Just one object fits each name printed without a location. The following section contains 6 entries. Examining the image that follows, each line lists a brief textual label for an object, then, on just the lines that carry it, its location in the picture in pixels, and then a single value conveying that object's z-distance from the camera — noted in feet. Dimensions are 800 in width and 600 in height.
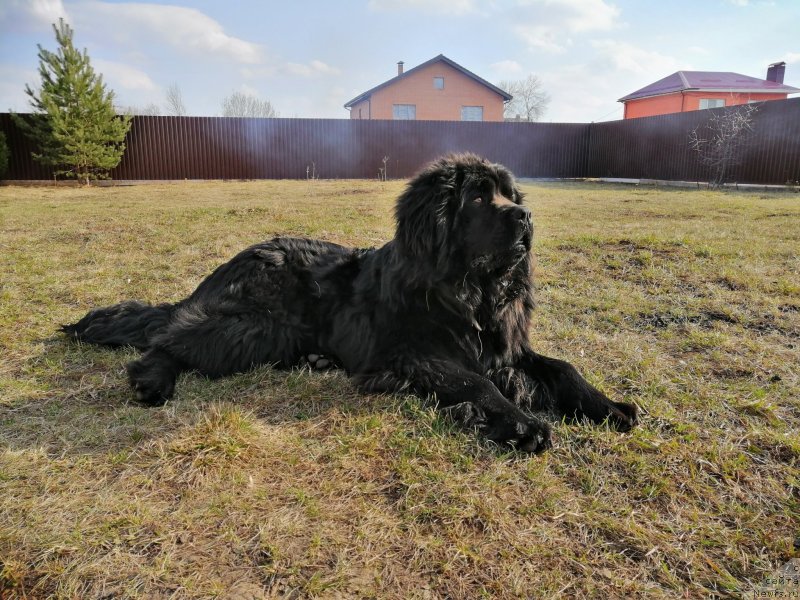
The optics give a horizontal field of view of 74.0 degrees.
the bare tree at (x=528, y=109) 194.08
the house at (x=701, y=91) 115.03
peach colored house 121.19
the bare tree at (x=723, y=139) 53.62
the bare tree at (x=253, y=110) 191.79
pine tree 56.24
